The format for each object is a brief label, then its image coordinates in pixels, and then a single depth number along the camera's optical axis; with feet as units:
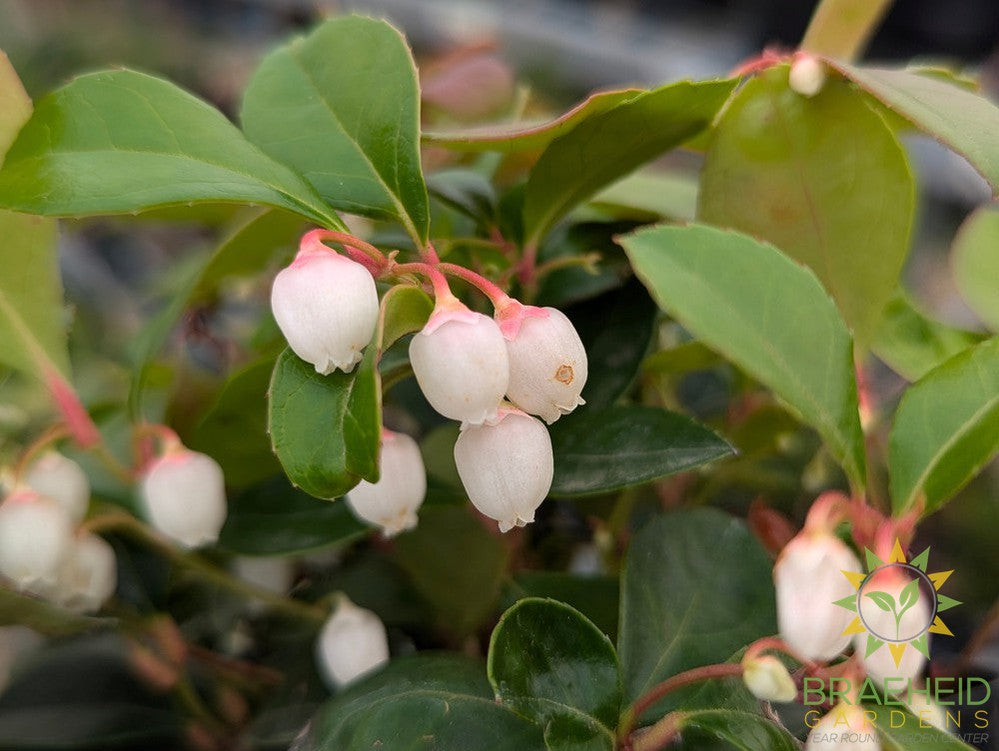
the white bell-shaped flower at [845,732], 0.38
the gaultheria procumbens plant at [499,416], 0.39
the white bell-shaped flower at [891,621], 0.38
